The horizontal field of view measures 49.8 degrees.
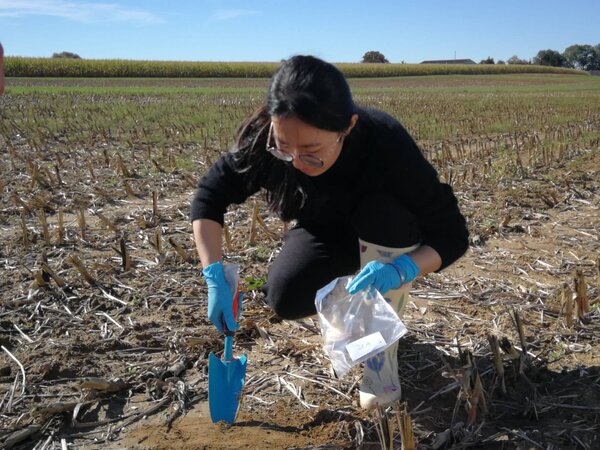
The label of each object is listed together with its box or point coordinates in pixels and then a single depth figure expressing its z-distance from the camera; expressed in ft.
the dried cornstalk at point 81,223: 14.08
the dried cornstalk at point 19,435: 7.17
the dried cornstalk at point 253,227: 13.62
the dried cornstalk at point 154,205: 15.53
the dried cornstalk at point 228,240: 13.24
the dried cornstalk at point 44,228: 13.58
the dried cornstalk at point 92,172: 20.20
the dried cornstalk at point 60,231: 13.75
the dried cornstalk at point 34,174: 18.76
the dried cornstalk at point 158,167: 21.54
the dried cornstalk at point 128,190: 17.99
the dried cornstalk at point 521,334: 8.20
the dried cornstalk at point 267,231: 13.91
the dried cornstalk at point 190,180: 19.20
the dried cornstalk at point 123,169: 20.58
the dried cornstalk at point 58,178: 19.15
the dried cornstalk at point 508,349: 8.13
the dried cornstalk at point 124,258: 12.02
